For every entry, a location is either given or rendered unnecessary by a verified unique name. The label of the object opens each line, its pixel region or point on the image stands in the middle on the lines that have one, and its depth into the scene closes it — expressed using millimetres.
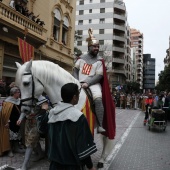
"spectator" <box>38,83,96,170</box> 2557
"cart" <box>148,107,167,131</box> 11461
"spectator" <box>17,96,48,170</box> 4994
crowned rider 4648
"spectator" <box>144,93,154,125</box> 13016
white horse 4043
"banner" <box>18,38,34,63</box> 6784
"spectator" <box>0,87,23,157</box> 6109
